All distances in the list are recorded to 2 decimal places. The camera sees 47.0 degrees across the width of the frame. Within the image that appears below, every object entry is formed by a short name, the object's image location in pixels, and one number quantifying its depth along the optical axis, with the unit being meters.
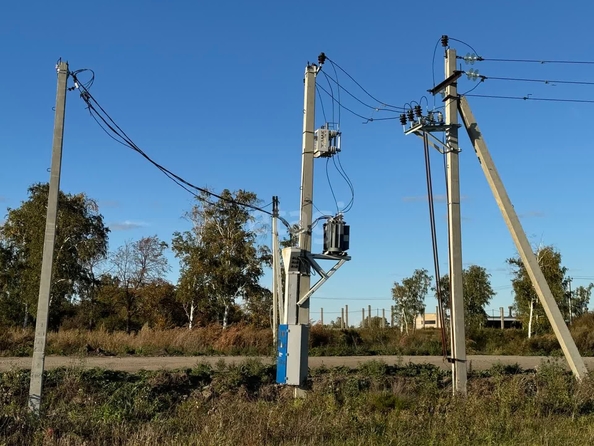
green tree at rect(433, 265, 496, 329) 55.75
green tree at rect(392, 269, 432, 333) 53.81
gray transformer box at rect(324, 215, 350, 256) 12.59
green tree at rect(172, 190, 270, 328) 41.66
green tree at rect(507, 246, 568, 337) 42.57
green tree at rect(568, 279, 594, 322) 53.56
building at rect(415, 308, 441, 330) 83.62
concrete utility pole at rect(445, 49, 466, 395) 13.15
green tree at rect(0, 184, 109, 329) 43.53
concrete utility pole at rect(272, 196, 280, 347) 27.47
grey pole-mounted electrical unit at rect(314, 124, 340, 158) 13.23
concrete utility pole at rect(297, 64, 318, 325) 12.91
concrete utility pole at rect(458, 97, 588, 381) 14.40
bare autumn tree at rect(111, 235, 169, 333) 47.34
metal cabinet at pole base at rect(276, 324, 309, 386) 12.23
